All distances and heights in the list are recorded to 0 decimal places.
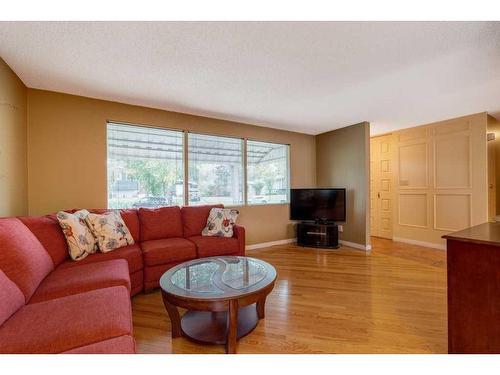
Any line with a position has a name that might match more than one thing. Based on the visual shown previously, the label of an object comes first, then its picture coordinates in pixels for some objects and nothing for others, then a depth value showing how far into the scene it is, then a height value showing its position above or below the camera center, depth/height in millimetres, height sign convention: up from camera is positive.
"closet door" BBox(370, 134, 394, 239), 4910 +61
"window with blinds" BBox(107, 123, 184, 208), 3129 +332
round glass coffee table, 1476 -678
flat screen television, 4289 -290
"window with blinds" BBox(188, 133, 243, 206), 3695 +333
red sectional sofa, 1013 -615
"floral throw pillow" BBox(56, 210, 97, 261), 2072 -409
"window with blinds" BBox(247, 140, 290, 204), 4273 +313
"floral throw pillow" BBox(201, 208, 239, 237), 3029 -436
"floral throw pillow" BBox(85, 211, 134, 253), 2281 -405
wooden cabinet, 1222 -566
